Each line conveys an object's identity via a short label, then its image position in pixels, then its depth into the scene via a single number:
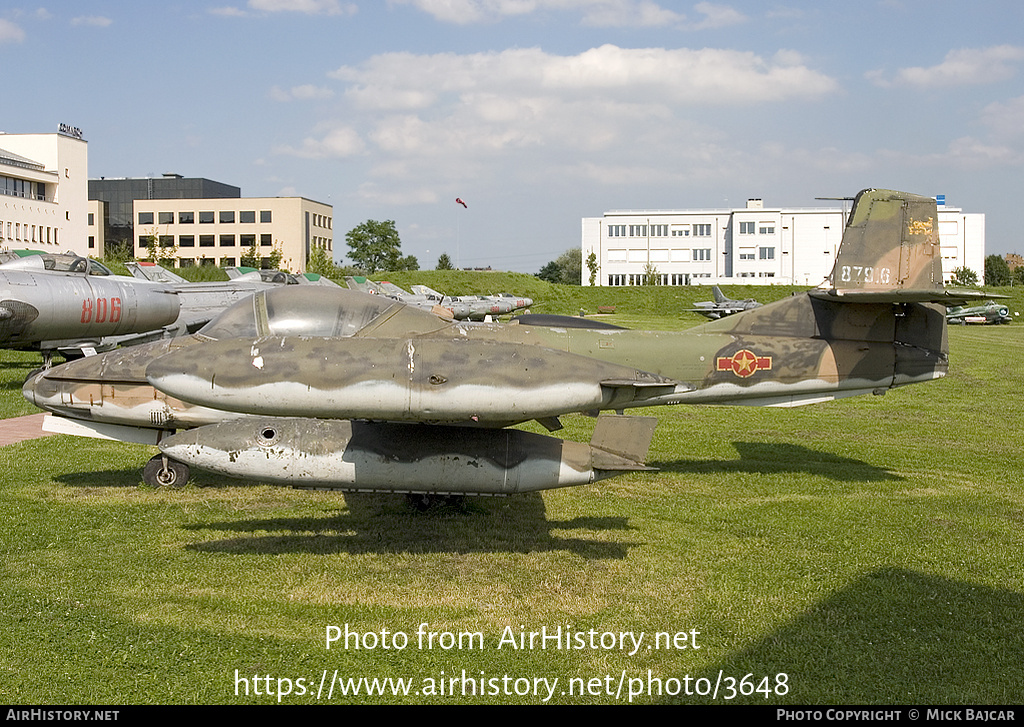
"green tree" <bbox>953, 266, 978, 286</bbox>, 87.25
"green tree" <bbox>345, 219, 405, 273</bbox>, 112.50
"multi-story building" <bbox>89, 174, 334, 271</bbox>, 98.62
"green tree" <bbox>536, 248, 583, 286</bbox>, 136.00
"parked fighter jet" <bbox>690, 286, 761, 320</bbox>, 52.97
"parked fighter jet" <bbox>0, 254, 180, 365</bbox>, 15.66
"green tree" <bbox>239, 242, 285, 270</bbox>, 80.38
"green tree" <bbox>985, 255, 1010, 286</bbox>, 112.50
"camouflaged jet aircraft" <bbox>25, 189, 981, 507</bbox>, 6.26
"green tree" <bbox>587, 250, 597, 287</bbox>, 98.62
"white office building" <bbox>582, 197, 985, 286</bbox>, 91.69
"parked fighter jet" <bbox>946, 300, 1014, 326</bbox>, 56.75
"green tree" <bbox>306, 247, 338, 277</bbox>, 77.31
